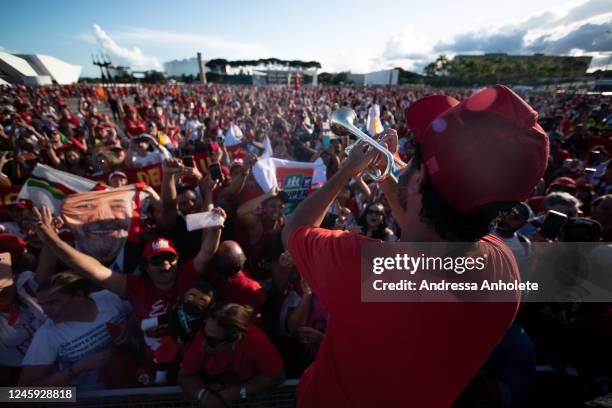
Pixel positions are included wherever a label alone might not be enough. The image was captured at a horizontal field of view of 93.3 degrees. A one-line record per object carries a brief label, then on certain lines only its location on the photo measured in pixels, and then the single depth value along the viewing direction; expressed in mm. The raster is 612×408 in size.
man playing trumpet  850
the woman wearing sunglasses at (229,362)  2037
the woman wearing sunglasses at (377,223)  3602
